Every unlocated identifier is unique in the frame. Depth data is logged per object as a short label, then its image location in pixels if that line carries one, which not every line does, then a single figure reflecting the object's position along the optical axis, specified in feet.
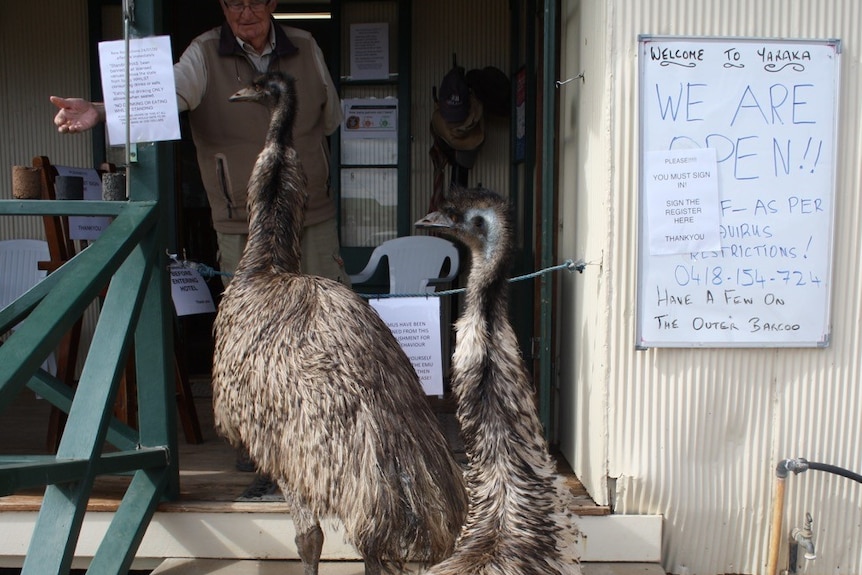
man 12.80
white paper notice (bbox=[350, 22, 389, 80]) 19.26
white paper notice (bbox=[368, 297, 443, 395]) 12.10
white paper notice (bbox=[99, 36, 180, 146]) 10.59
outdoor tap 10.37
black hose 10.19
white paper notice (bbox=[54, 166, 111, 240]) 14.29
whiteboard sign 10.25
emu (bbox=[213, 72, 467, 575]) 8.34
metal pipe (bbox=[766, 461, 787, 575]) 10.22
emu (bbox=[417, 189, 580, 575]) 7.44
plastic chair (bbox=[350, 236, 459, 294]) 18.26
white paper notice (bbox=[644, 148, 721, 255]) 10.29
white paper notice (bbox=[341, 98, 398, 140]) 19.44
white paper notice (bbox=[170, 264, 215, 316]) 13.91
